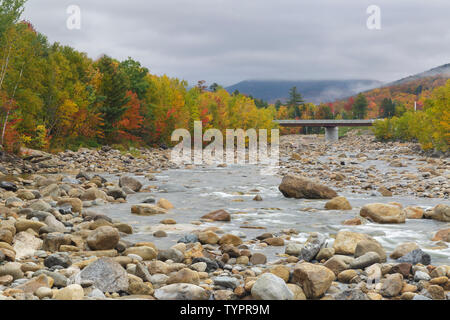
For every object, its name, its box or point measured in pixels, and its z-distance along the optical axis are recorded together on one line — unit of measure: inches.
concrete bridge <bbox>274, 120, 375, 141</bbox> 4448.8
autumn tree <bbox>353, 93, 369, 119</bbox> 6530.5
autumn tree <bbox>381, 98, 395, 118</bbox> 6210.6
